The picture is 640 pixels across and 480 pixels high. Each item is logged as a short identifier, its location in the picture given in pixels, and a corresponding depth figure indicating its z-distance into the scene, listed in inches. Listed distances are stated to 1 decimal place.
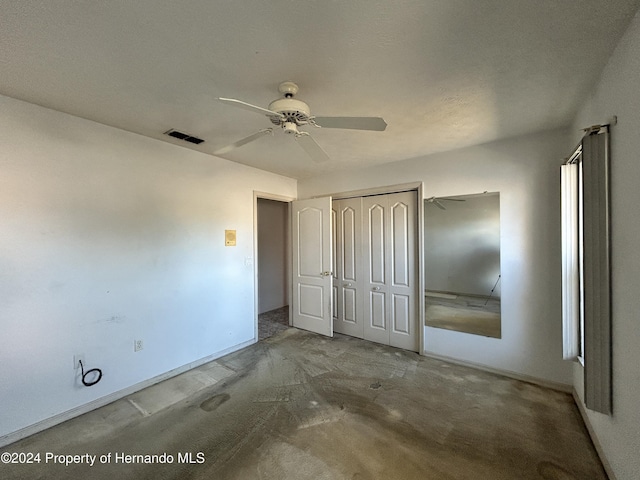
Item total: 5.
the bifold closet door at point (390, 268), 134.0
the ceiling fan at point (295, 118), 60.3
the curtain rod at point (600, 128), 58.1
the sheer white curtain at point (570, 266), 82.2
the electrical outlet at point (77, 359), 85.4
